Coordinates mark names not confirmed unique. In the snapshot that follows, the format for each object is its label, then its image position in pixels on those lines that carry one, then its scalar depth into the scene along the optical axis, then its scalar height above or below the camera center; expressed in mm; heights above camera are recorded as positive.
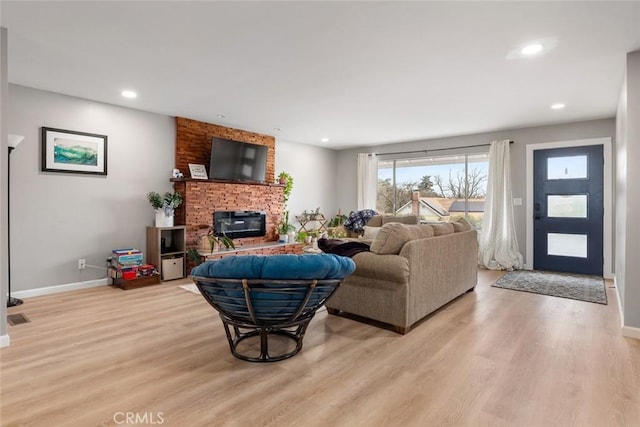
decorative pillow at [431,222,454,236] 3554 -160
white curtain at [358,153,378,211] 7656 +707
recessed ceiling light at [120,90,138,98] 4043 +1401
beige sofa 2867 -568
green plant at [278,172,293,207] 6895 +595
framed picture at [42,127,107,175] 4078 +741
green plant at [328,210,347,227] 7766 -177
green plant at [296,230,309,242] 7129 -490
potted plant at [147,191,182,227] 4848 +94
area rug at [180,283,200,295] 4277 -951
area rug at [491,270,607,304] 4109 -939
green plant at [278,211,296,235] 6633 -274
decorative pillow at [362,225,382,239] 5223 -284
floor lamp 3294 -527
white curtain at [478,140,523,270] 5797 -115
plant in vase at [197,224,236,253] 5291 -415
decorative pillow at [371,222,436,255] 2973 -212
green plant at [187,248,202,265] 5117 -633
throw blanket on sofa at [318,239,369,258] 3198 -318
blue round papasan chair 2125 -466
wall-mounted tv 5582 +880
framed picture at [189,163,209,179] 5340 +639
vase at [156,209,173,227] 4867 -75
